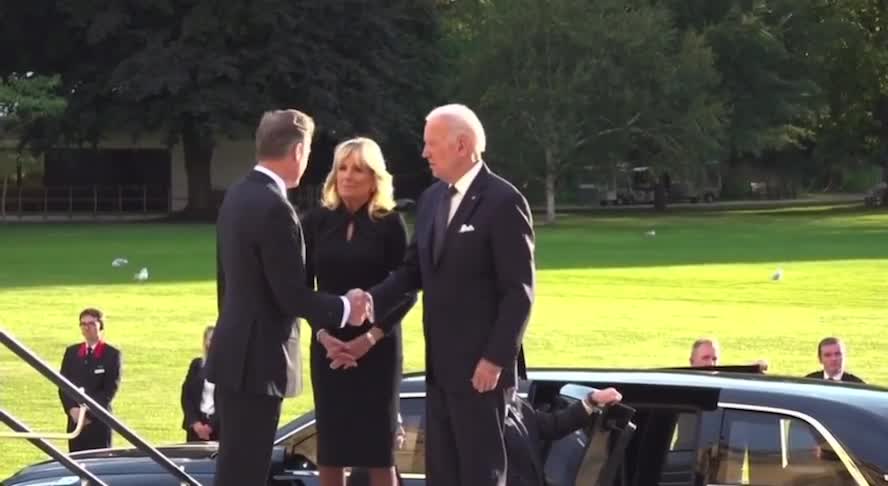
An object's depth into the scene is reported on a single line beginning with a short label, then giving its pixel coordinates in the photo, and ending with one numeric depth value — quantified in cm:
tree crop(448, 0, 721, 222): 7081
